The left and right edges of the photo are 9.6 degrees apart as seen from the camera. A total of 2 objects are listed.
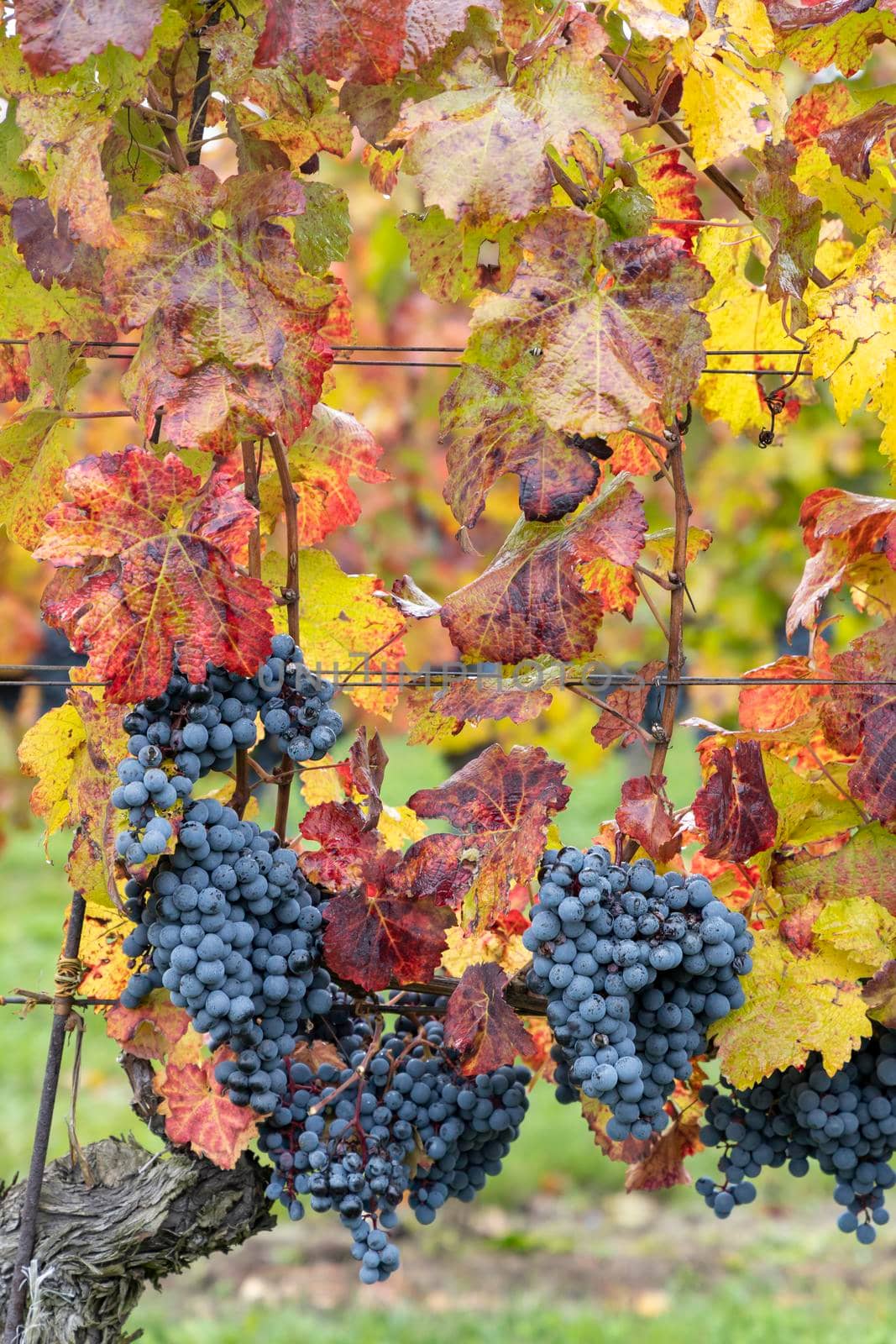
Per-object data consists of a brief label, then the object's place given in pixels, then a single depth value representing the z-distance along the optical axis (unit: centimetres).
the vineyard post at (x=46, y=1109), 290
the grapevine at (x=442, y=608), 280
